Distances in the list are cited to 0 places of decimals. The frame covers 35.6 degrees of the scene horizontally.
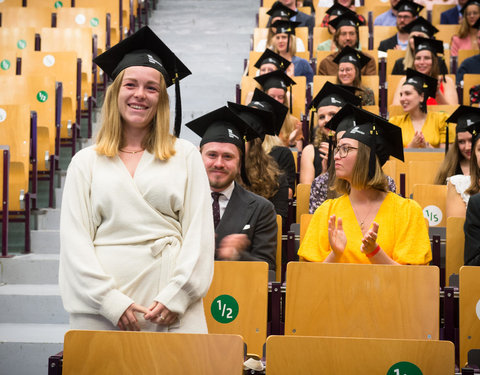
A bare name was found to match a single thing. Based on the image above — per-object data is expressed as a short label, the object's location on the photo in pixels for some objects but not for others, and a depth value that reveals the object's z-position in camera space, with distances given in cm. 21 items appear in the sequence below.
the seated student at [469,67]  704
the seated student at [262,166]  416
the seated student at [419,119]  563
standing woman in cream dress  222
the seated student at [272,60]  653
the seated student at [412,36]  677
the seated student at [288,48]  702
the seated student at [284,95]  555
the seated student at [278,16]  764
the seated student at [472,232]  339
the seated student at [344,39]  702
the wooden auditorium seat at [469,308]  282
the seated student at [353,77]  622
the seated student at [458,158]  453
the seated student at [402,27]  761
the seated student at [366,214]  319
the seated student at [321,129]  487
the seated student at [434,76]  635
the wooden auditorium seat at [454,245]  357
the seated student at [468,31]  752
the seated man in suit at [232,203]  329
